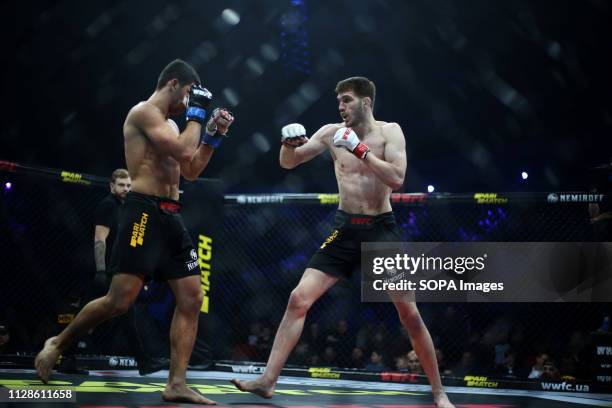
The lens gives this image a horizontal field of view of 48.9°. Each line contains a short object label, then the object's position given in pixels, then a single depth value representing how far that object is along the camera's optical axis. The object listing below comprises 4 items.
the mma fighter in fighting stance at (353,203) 3.22
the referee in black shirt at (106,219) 4.56
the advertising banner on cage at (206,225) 5.48
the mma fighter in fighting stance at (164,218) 2.94
